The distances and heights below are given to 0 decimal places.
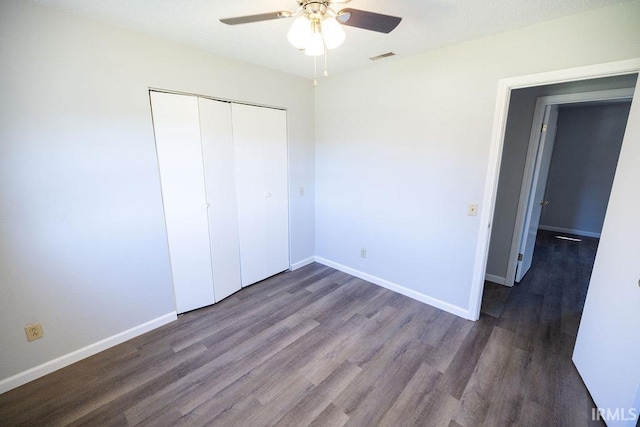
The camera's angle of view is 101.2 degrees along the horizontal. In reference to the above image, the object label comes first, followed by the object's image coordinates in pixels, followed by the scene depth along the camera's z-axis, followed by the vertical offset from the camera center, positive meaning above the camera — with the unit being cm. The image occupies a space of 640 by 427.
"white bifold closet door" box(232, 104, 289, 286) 279 -29
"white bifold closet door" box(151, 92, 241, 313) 224 -30
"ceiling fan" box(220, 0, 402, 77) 126 +70
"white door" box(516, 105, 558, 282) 283 -28
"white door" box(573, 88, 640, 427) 137 -78
